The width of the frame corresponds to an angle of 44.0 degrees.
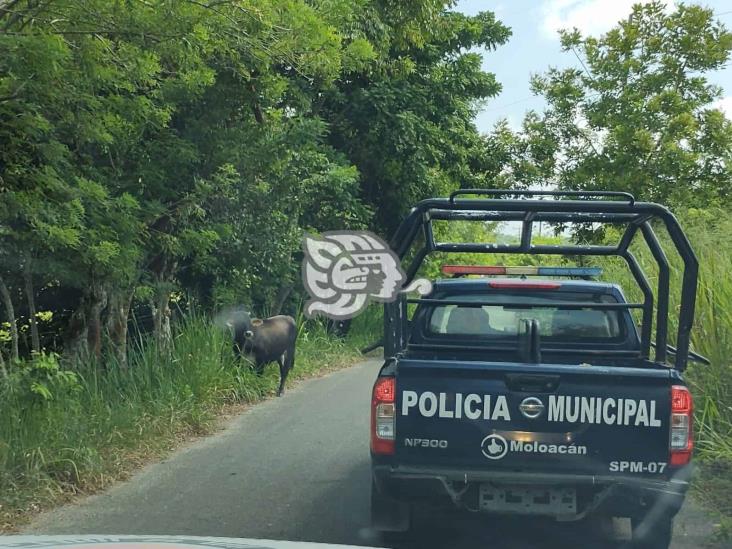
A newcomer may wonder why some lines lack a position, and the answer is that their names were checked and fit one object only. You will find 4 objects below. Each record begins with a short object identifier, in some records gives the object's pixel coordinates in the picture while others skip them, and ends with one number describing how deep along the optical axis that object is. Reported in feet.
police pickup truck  16.26
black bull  42.22
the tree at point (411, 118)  59.62
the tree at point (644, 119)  70.23
